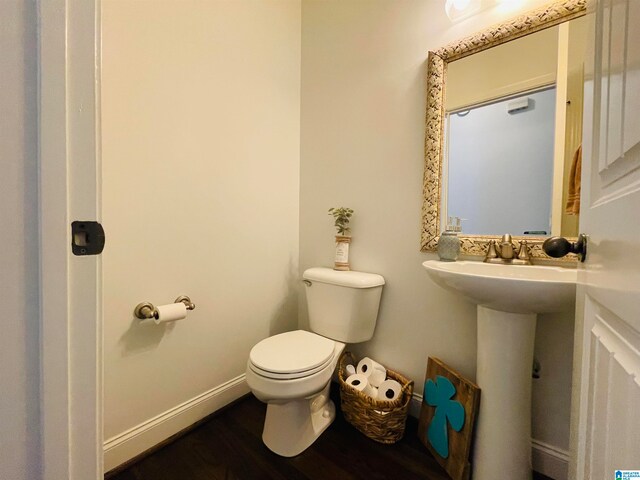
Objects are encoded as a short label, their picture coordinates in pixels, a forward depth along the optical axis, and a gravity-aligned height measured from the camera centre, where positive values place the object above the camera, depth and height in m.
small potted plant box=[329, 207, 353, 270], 1.58 -0.04
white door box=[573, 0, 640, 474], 0.35 -0.02
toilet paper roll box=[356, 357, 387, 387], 1.42 -0.72
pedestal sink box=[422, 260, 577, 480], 0.95 -0.50
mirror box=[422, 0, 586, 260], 1.05 +0.46
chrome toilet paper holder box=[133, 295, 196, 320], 1.15 -0.34
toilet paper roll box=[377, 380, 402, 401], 1.33 -0.76
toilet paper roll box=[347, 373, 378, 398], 1.35 -0.75
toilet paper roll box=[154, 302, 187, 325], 1.14 -0.35
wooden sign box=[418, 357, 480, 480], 1.05 -0.75
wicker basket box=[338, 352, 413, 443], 1.23 -0.82
